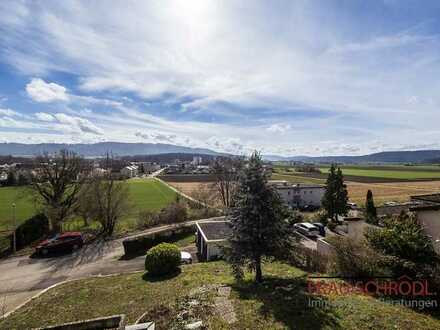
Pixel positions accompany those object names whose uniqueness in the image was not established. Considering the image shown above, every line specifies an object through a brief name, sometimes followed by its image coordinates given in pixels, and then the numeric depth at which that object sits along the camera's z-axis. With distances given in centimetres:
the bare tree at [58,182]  3170
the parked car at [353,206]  4131
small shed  2058
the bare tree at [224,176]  4321
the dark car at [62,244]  2344
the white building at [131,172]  12318
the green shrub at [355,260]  1071
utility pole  2463
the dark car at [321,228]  2895
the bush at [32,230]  2628
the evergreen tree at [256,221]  1130
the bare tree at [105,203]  3005
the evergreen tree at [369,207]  3007
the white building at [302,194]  4994
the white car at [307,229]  2831
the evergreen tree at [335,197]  3416
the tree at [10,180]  7355
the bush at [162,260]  1596
